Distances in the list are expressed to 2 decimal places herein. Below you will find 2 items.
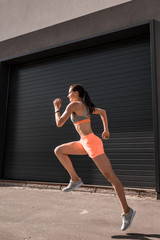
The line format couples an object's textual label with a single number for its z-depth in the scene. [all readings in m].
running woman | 2.86
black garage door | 6.09
